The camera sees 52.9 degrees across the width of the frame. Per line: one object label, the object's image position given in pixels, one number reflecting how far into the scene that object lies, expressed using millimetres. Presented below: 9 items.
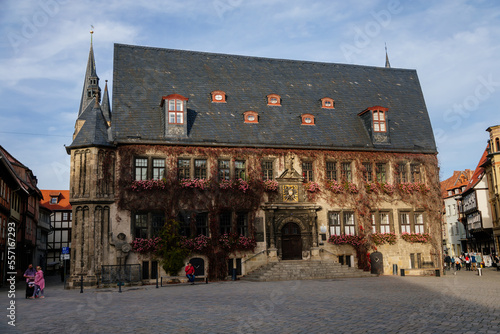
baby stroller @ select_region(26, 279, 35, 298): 20172
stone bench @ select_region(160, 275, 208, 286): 27995
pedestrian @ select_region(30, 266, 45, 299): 20312
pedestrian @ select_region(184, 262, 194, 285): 26766
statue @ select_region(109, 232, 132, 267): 27672
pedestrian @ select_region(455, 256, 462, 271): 43281
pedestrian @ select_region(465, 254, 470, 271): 40088
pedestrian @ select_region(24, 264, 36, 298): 20180
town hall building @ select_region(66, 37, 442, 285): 28578
